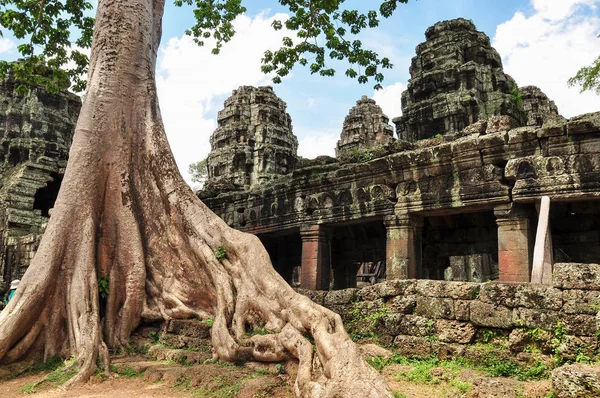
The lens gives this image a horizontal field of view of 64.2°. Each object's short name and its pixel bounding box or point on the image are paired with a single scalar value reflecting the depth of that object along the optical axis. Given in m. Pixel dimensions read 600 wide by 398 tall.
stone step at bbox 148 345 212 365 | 4.95
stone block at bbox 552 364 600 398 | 3.02
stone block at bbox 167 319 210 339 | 5.47
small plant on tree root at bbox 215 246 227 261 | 5.80
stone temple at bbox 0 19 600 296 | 6.99
